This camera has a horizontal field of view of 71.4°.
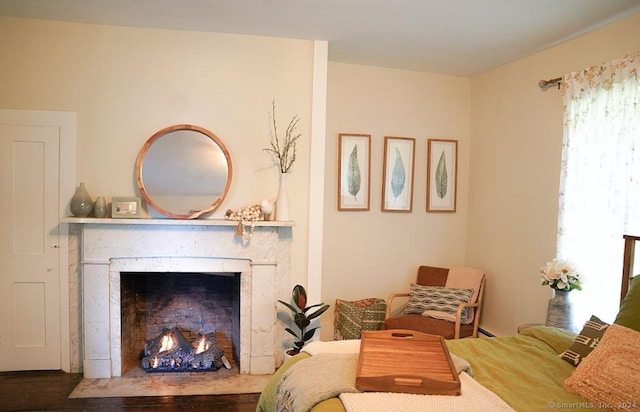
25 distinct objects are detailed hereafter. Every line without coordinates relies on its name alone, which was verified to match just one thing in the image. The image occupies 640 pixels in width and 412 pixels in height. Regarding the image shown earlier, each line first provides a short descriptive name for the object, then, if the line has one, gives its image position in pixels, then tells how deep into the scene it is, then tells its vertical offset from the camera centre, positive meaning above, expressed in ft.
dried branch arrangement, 11.91 +1.13
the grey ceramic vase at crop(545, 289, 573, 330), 10.07 -2.69
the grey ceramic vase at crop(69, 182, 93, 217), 10.95 -0.52
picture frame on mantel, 11.07 -0.61
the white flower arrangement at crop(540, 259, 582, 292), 10.05 -1.87
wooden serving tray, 5.52 -2.36
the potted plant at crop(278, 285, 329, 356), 11.38 -3.31
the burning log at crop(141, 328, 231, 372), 11.64 -4.51
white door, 11.19 -1.78
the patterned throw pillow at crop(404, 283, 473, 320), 13.14 -3.25
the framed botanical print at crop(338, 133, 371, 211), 14.44 +0.55
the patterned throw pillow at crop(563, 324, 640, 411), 5.61 -2.40
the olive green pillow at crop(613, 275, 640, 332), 6.72 -1.78
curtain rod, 11.40 +2.90
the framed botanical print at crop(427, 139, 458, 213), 15.14 +0.57
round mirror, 11.29 +0.34
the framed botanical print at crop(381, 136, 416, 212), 14.79 +0.54
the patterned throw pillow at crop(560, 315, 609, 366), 6.88 -2.33
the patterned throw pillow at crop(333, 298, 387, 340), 13.19 -3.86
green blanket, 5.69 -2.65
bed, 5.64 -2.63
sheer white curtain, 9.41 +0.39
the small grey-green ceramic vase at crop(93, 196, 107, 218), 11.05 -0.62
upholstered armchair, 12.42 -3.34
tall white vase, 11.57 -0.43
